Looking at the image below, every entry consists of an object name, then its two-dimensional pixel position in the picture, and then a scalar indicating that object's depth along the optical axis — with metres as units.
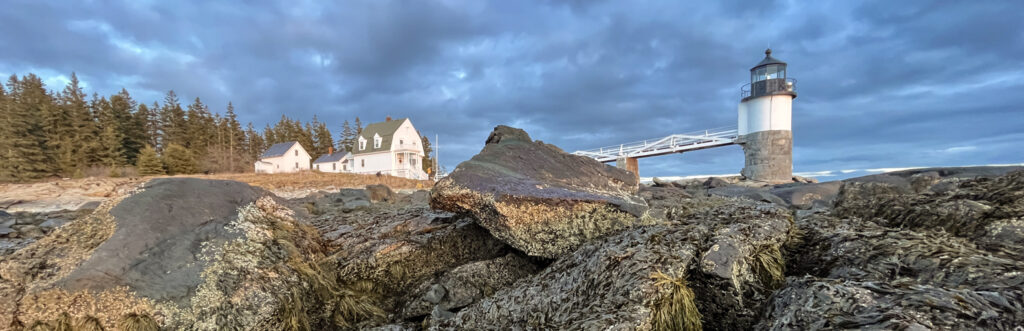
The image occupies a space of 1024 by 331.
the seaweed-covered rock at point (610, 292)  2.24
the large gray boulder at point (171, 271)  2.76
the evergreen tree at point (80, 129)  52.88
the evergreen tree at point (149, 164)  49.88
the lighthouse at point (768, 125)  25.66
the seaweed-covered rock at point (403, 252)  4.14
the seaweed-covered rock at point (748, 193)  11.59
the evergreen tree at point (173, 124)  67.38
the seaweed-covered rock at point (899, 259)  1.88
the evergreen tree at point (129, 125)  59.88
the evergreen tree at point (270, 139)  81.00
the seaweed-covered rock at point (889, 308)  1.47
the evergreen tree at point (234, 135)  74.00
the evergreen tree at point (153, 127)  67.38
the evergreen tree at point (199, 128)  68.12
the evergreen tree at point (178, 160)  53.44
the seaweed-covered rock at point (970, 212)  2.46
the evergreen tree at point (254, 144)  80.31
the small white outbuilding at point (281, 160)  61.75
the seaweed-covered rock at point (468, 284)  3.57
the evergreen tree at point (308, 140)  78.88
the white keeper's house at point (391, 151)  53.50
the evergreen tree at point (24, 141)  46.44
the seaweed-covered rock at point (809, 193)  13.40
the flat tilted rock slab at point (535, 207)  3.70
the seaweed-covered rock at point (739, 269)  2.35
